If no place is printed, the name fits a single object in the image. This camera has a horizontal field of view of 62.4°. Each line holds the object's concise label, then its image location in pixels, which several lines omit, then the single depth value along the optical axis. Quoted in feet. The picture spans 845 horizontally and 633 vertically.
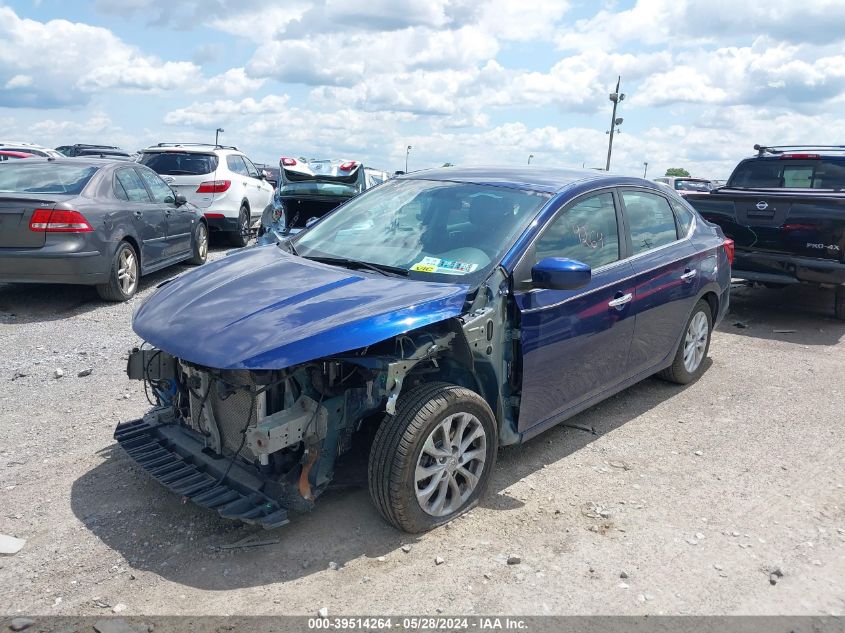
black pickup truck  23.73
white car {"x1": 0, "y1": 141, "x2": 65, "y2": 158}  56.34
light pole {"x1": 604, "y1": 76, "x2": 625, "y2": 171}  111.45
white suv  38.60
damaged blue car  10.47
